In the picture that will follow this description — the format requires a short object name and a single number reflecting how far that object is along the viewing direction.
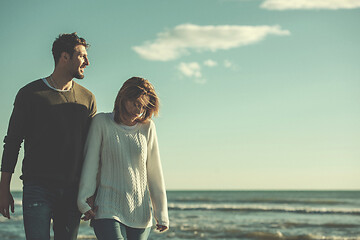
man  2.93
